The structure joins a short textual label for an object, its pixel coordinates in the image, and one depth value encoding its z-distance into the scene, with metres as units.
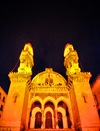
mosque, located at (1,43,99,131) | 12.15
